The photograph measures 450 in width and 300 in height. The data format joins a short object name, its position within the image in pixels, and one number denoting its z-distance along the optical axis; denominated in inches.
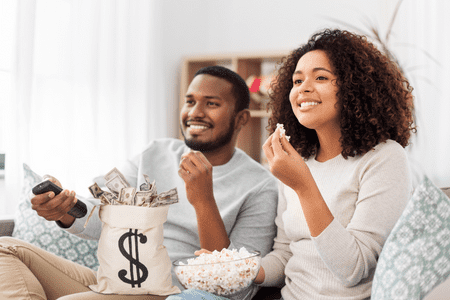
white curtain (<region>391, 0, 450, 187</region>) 108.1
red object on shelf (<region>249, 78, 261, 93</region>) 119.0
